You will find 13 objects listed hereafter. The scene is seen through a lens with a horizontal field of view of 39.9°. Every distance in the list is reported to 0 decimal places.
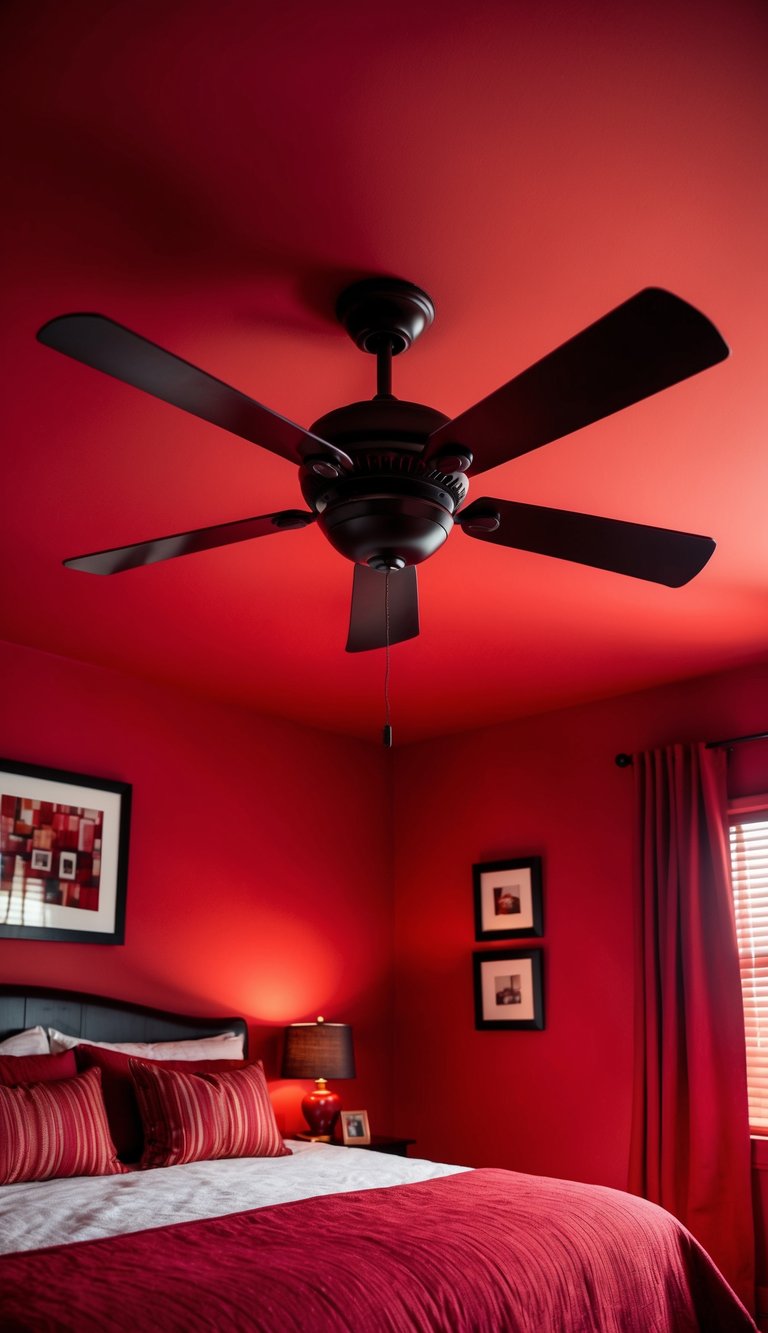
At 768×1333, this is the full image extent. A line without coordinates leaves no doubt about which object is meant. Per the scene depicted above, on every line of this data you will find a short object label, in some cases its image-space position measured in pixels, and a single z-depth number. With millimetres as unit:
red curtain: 4051
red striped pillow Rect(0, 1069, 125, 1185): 3176
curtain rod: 4352
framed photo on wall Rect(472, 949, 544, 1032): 4977
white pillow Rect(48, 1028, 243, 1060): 3947
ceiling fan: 1569
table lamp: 4656
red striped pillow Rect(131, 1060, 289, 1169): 3584
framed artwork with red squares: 4121
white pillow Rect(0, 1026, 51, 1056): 3736
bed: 1997
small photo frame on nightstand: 4656
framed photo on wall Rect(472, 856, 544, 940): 5078
